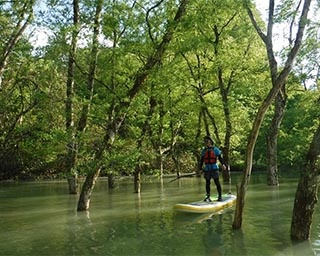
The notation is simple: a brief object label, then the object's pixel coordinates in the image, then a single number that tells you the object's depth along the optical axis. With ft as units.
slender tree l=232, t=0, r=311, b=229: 18.74
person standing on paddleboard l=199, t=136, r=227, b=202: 27.75
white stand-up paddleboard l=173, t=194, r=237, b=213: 25.22
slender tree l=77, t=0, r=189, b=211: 28.17
